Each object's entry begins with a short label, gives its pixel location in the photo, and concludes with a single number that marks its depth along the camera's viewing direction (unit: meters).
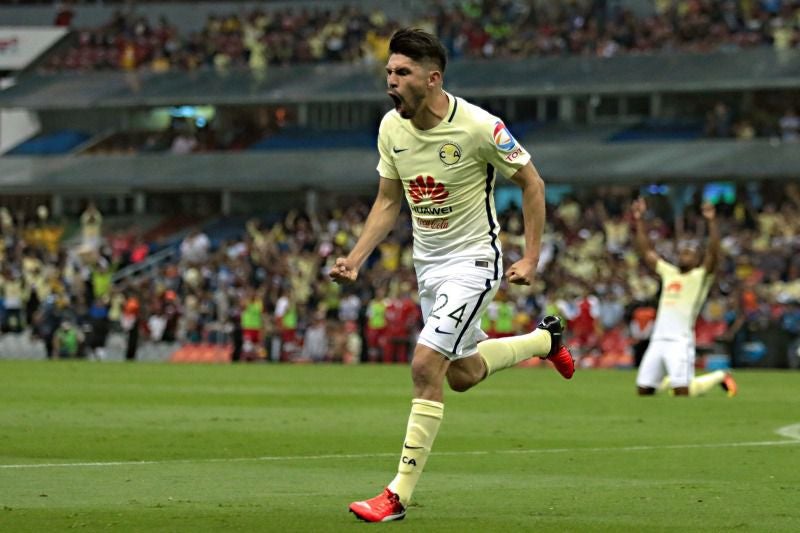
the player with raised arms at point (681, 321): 21.22
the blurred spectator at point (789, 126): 45.84
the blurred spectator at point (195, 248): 45.12
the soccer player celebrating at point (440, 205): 9.01
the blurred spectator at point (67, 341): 39.25
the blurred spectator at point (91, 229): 48.07
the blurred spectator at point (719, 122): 47.56
